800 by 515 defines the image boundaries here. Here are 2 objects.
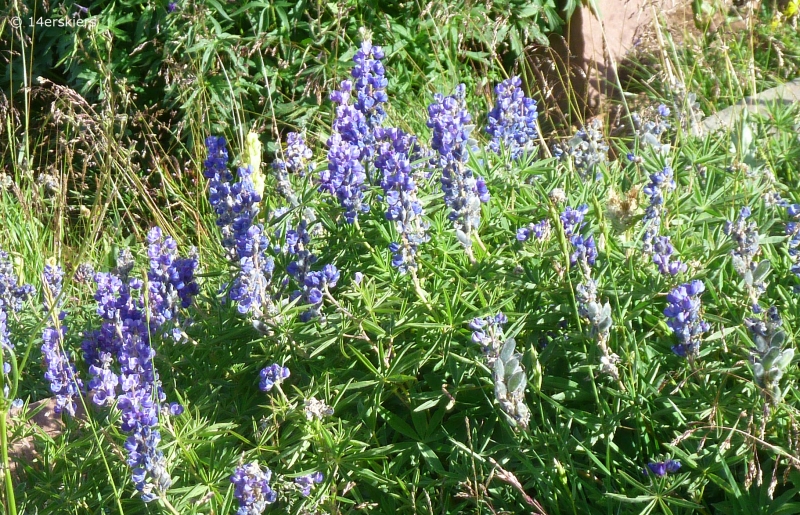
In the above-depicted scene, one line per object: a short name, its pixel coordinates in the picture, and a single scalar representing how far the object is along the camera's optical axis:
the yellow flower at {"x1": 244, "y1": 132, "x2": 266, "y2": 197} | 3.25
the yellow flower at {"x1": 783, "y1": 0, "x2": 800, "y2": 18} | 4.69
